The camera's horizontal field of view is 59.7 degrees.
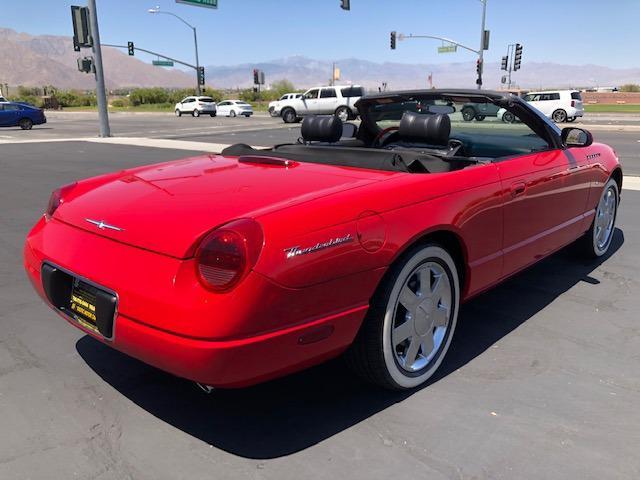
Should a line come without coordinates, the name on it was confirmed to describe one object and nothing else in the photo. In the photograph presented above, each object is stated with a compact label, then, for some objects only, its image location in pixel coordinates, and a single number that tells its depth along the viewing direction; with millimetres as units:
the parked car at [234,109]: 40094
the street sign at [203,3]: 28625
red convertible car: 2084
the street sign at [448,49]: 44406
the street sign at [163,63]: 55844
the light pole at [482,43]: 36219
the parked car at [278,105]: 33375
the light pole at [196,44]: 48312
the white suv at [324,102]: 30266
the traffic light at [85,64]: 19728
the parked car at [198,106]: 41906
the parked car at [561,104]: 28641
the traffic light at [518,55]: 41500
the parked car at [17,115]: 26656
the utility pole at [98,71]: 19219
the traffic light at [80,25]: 18500
